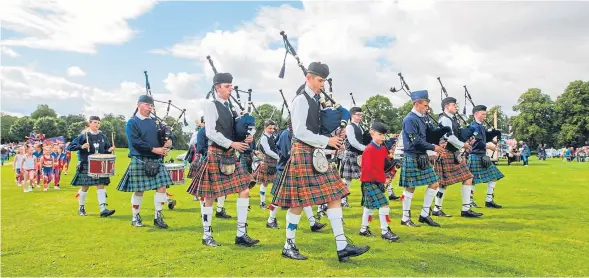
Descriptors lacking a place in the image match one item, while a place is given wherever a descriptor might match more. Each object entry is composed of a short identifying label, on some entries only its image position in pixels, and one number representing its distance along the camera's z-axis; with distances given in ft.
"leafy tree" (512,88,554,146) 184.44
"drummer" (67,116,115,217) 27.94
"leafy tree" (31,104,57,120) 339.57
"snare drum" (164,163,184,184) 26.45
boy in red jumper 20.06
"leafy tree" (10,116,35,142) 303.27
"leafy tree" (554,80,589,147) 174.50
